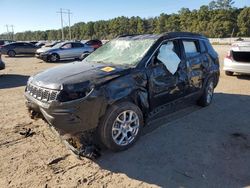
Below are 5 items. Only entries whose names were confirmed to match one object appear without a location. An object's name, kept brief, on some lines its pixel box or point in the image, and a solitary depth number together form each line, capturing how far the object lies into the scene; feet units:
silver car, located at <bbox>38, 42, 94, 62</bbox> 43.00
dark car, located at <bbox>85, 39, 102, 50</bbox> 56.46
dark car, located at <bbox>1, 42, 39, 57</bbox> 59.41
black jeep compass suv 8.54
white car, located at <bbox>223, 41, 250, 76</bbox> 21.30
